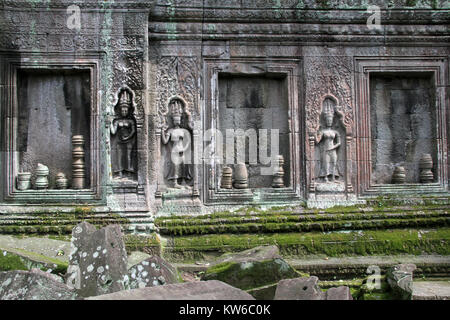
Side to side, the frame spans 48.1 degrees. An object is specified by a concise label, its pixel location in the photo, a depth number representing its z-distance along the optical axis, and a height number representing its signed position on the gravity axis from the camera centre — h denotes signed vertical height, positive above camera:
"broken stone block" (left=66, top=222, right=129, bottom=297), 5.18 -0.91
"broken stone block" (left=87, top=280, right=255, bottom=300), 4.20 -1.00
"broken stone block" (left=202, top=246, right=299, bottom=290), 5.88 -1.16
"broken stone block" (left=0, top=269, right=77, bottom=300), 4.59 -1.01
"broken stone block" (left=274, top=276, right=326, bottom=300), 4.57 -1.07
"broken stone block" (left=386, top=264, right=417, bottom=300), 6.10 -1.38
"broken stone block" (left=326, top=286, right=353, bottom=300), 4.54 -1.10
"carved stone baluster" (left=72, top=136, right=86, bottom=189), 8.37 +0.21
